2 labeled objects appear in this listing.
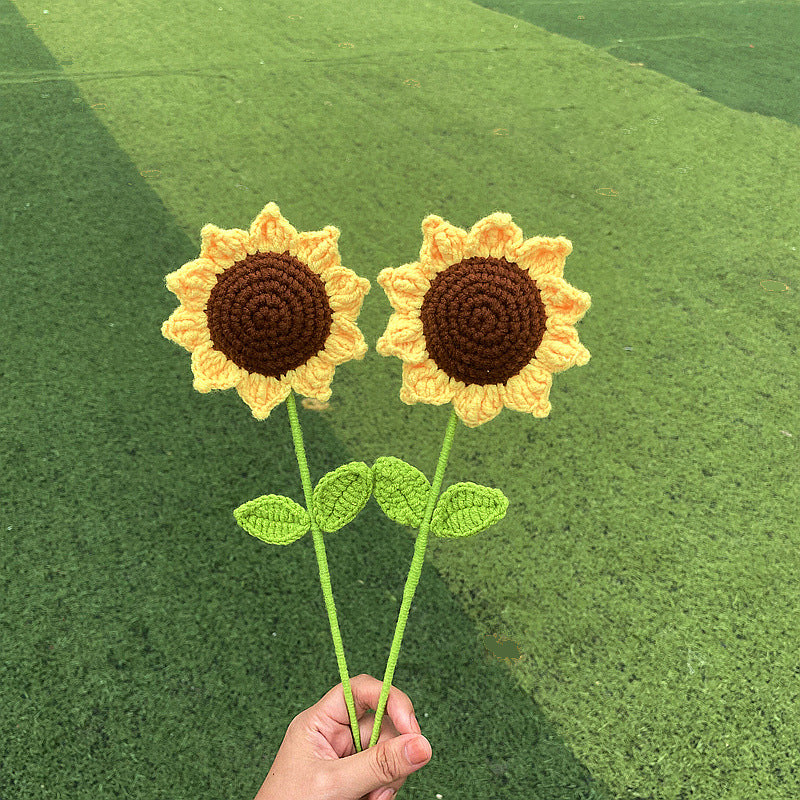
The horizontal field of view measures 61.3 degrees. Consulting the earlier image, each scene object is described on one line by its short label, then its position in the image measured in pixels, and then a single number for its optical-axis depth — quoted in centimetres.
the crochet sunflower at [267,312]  57
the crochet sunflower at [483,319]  56
